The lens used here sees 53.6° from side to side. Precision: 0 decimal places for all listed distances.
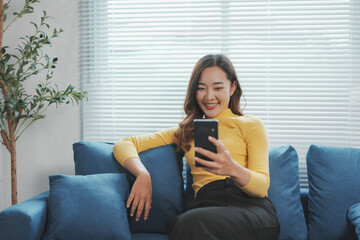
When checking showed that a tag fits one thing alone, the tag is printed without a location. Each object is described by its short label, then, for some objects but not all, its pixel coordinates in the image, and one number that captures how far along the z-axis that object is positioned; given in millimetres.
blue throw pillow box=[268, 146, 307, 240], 1888
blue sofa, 1670
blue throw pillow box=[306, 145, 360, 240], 1905
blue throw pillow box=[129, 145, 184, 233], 1930
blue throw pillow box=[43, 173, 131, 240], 1659
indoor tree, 2238
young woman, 1472
